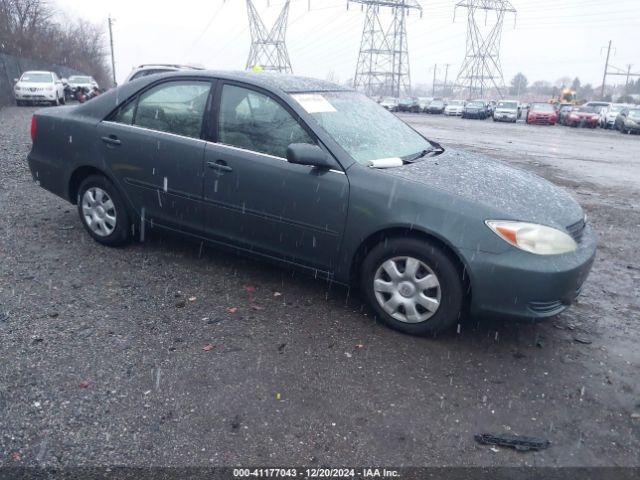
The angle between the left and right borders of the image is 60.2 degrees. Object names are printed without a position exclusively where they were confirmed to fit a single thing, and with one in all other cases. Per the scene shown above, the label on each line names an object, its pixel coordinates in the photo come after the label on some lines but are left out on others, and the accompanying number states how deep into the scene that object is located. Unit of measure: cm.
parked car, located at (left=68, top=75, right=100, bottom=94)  3312
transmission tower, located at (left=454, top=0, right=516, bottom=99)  7056
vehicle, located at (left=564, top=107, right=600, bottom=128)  3256
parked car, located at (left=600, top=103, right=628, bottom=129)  3130
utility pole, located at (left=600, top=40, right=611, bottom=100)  7676
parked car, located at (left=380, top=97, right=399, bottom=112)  5100
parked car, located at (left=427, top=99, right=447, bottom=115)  4796
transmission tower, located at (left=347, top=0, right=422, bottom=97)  6266
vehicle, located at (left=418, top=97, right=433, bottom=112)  4994
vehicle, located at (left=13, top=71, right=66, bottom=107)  2519
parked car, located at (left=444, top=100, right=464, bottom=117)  4491
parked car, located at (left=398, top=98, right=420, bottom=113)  5047
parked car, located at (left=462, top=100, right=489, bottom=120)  3957
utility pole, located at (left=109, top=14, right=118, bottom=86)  7878
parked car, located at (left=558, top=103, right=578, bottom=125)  3491
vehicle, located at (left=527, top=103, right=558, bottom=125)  3400
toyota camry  339
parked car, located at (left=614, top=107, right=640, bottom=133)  2691
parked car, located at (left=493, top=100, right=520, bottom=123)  3559
